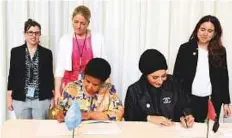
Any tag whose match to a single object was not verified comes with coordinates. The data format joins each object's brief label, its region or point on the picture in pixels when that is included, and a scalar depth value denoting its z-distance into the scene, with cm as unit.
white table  235
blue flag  221
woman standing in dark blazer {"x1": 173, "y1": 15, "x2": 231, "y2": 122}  338
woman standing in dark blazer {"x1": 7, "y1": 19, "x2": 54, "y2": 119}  335
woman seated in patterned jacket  266
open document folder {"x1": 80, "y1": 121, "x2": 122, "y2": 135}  242
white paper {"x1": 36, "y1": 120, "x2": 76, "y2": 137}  236
